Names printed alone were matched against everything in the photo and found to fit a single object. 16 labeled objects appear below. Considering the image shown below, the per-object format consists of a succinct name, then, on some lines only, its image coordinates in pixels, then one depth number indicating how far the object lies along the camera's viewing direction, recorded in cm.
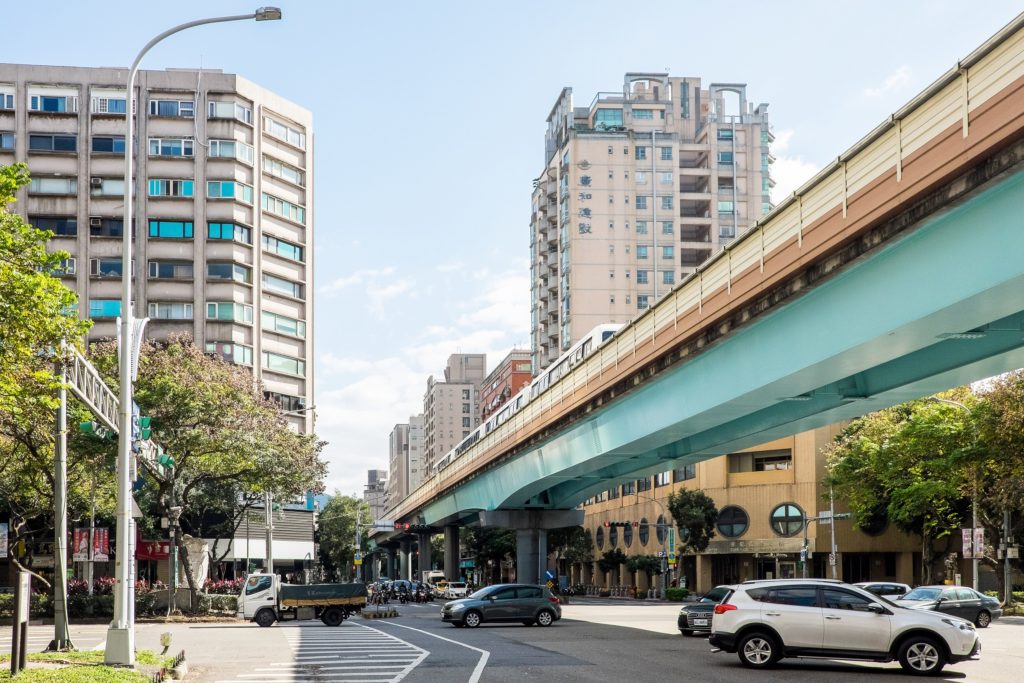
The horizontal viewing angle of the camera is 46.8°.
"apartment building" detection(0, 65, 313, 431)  8419
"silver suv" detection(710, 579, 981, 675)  2097
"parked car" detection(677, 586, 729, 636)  3241
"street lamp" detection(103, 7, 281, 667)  2186
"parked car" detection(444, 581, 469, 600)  7506
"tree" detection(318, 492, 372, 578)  15038
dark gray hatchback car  3903
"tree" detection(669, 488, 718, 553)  7981
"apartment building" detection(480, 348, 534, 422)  14775
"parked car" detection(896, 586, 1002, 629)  3766
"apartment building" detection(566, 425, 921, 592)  8106
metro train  4847
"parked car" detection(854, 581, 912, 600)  4069
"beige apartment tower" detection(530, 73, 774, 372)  12150
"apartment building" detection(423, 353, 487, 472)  19808
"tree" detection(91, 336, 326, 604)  4647
